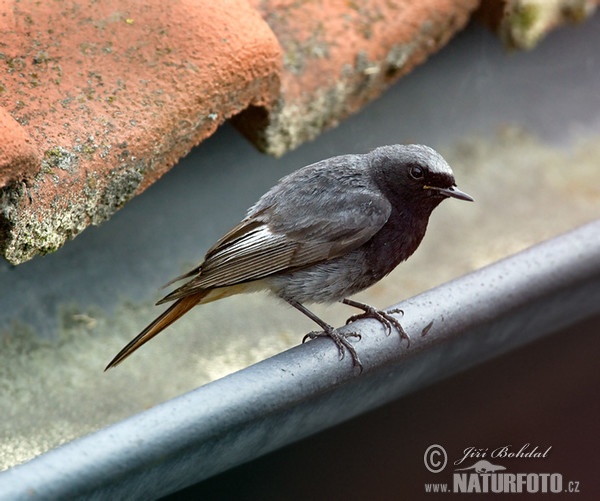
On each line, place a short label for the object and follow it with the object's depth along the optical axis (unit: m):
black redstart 7.37
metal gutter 4.65
